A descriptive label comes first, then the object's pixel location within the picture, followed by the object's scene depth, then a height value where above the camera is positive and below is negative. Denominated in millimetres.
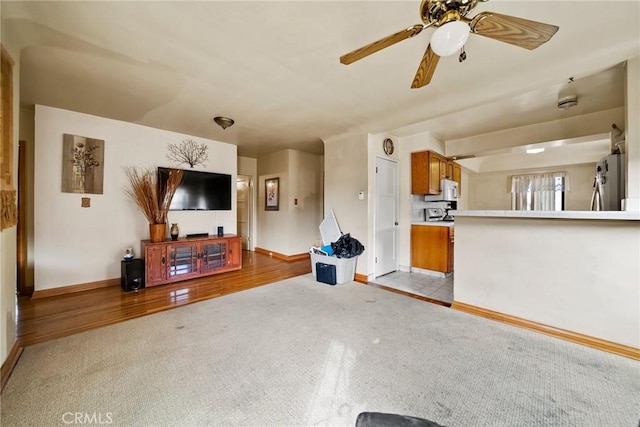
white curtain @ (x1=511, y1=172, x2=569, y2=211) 5004 +488
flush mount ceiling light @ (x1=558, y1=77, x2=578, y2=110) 2486 +1273
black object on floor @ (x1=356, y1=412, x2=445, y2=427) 819 -711
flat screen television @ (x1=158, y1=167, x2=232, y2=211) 3887 +371
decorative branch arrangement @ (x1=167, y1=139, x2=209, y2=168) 3955 +1012
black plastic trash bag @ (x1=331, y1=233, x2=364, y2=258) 3666 -516
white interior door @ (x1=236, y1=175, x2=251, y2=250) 6066 +102
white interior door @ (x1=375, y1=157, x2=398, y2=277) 3975 -48
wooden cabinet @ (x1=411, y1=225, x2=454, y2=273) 3924 -567
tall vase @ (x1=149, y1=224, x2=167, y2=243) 3463 -269
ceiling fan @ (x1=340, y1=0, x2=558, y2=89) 1213 +970
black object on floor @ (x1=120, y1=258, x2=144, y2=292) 3145 -797
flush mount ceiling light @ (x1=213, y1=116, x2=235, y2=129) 3234 +1233
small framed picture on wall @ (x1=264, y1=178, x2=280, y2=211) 5445 +435
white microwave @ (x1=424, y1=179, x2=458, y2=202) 4496 +372
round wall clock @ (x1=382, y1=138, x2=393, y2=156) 4090 +1136
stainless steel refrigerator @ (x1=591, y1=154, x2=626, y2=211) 2205 +268
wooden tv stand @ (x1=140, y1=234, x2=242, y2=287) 3357 -670
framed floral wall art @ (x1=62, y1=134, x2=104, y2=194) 3104 +636
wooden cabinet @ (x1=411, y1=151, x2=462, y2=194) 4133 +722
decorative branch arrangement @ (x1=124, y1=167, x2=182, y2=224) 3496 +314
